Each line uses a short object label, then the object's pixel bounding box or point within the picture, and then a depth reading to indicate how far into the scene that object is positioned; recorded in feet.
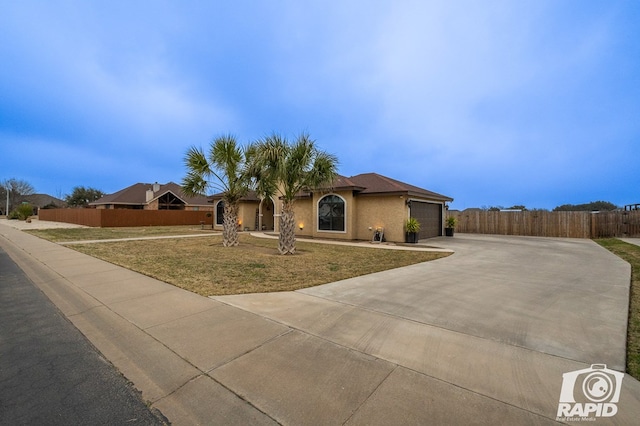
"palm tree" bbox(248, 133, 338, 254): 34.73
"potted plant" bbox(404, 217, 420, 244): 49.14
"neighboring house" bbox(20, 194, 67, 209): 225.46
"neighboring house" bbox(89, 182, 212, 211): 123.44
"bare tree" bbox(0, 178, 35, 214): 199.72
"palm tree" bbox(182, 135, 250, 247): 40.34
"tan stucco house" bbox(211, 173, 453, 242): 50.70
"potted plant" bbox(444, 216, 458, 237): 63.31
